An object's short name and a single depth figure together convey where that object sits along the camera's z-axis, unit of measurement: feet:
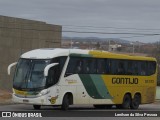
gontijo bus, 85.40
